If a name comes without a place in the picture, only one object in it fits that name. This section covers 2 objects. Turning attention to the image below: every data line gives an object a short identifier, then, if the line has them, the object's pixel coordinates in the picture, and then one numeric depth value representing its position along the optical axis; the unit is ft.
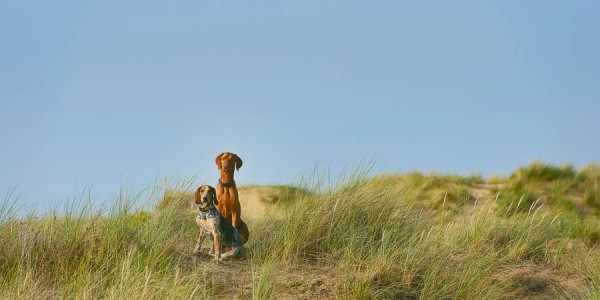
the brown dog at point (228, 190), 46.24
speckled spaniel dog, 44.42
